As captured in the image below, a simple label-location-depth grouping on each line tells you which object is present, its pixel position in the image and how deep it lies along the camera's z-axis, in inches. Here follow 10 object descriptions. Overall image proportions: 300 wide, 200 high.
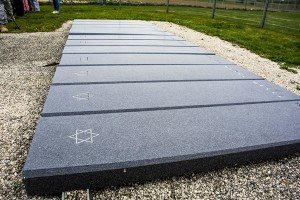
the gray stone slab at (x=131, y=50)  185.9
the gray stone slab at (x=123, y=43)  208.0
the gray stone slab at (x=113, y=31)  250.1
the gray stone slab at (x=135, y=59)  162.2
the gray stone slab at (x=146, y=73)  135.2
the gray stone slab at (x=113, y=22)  322.0
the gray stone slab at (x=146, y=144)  70.7
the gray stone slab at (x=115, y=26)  286.1
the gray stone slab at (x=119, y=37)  228.7
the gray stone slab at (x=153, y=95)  105.3
